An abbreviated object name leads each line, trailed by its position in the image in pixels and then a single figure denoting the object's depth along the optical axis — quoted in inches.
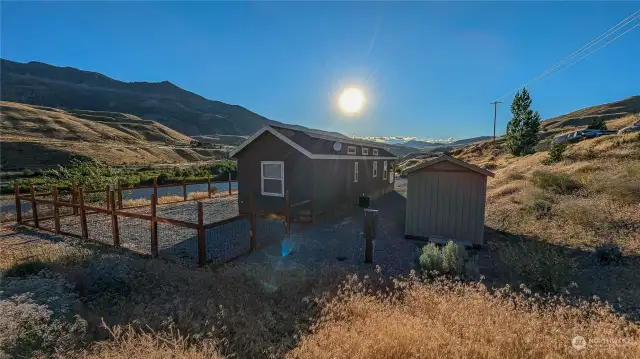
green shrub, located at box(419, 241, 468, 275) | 231.6
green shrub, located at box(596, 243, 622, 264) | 257.8
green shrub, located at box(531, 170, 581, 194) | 498.9
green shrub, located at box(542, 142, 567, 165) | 770.2
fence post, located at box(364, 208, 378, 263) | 277.1
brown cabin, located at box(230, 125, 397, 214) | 445.7
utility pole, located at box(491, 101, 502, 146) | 2166.2
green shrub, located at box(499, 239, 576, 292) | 211.8
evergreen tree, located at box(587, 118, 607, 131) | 1390.3
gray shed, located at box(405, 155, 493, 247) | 324.8
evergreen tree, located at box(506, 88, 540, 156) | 1467.8
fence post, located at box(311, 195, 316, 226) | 429.4
